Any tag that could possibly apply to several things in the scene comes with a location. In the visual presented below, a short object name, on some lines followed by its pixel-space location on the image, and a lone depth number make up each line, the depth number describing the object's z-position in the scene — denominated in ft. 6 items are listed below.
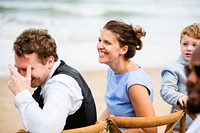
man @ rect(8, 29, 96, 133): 10.73
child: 12.98
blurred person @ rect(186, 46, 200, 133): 6.86
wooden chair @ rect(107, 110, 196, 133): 11.18
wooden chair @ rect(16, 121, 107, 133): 10.63
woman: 12.42
